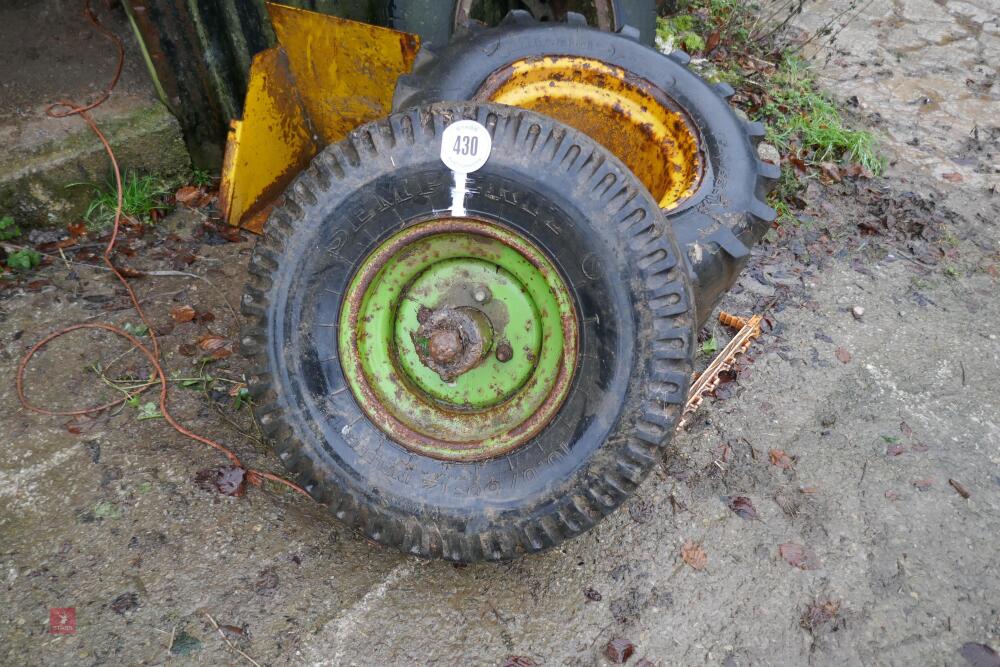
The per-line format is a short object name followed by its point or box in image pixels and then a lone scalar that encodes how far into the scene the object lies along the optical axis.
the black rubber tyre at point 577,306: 2.06
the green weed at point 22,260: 3.23
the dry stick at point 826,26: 5.59
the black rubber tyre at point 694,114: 2.56
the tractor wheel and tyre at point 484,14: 3.43
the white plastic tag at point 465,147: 2.10
